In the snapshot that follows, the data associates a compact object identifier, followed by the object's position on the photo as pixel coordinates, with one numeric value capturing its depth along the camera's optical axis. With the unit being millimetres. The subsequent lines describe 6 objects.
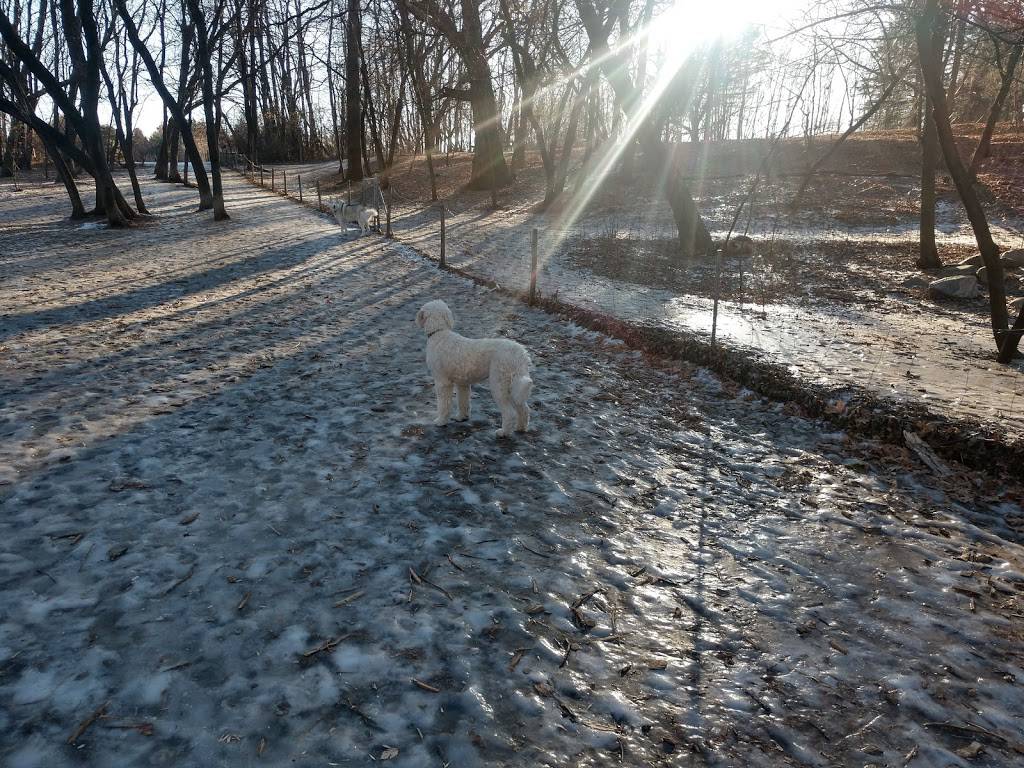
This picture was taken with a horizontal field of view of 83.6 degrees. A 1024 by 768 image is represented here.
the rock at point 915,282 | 12617
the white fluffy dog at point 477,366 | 5254
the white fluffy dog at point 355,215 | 20766
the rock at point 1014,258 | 12969
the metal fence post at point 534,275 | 10445
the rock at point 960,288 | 11305
